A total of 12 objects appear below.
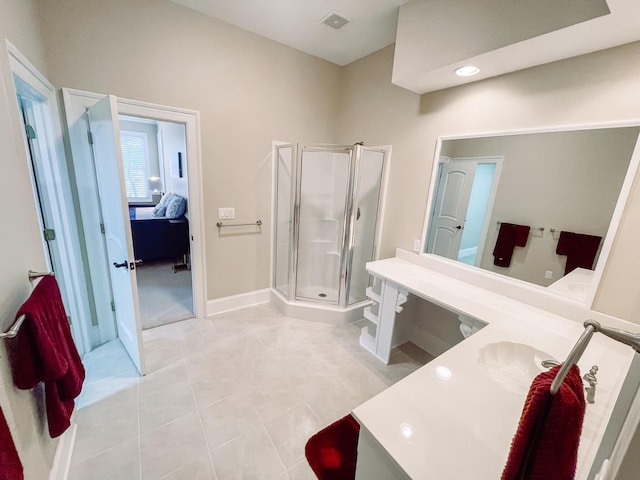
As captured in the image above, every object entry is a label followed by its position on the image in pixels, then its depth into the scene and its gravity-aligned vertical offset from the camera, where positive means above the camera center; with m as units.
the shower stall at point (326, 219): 2.75 -0.41
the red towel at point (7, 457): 0.70 -0.80
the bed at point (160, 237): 4.05 -1.04
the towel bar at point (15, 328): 0.81 -0.52
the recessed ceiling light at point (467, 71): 1.73 +0.80
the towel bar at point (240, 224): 2.78 -0.52
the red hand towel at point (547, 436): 0.51 -0.47
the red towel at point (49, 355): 0.95 -0.73
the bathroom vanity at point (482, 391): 0.76 -0.74
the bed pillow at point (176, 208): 4.50 -0.60
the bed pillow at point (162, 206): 4.75 -0.65
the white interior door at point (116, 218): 1.68 -0.35
